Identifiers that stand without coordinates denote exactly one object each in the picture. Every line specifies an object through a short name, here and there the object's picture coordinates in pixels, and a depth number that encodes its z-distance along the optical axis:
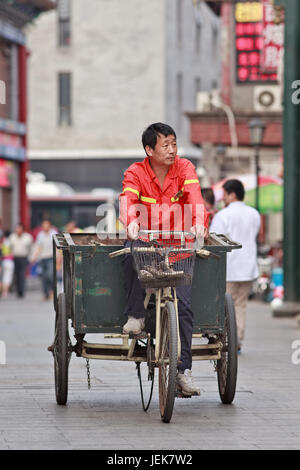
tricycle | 7.96
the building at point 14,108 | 34.31
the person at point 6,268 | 27.53
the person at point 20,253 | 26.84
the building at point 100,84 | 53.38
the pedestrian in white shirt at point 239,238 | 12.80
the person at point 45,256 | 25.75
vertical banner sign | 31.75
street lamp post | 26.00
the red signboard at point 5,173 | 34.09
